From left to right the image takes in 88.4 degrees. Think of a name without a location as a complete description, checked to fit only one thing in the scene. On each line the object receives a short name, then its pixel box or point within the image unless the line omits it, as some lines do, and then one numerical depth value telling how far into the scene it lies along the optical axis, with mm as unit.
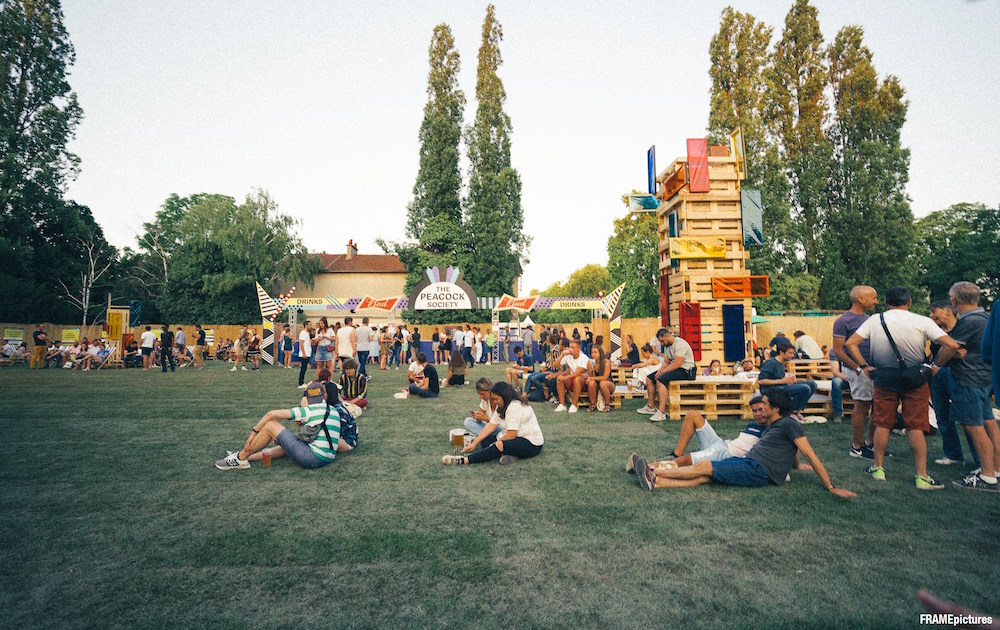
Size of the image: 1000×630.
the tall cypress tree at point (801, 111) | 31062
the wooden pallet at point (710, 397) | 8914
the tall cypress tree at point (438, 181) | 38125
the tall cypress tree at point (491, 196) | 37188
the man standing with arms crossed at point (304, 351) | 14531
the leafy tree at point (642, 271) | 35500
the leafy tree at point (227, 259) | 40562
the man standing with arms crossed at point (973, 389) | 4840
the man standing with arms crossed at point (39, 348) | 22466
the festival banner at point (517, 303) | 27469
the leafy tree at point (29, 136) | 30344
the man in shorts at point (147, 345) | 21516
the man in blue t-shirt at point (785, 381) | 8008
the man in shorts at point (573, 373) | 10336
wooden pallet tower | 11789
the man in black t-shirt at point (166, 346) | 19500
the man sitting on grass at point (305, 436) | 5902
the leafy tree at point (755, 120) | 30188
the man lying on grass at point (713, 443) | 5242
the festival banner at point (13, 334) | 28084
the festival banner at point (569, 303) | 27281
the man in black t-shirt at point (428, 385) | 12266
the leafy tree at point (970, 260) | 33344
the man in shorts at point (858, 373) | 6266
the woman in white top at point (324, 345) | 12828
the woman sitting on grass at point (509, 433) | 6129
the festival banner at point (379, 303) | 28250
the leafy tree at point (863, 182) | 29797
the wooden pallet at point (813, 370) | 10375
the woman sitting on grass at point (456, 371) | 14766
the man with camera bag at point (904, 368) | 4957
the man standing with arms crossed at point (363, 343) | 15305
